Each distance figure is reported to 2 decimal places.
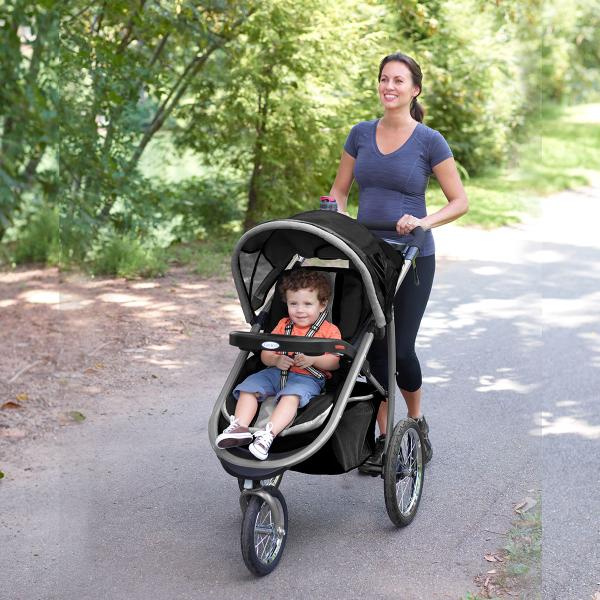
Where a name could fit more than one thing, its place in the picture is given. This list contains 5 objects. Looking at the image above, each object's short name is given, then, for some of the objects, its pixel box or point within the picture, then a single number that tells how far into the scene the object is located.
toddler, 4.31
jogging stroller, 4.15
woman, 4.83
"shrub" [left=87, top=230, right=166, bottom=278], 10.20
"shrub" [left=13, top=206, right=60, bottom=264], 10.17
